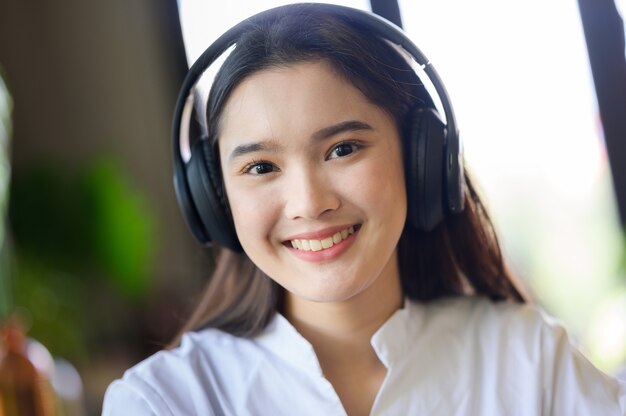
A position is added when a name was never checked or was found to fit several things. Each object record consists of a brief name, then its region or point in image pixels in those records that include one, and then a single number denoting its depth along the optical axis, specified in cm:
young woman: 86
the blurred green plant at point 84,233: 260
